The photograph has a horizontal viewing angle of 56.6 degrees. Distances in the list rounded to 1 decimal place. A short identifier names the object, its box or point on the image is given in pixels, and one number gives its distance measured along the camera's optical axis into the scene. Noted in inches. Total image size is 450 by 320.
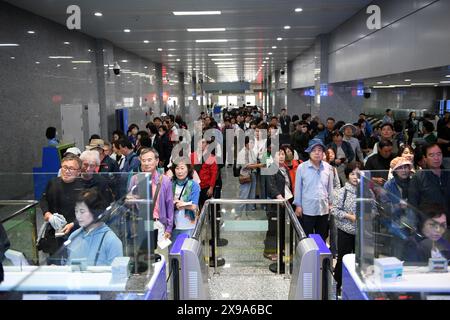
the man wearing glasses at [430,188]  132.0
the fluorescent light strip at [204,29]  491.5
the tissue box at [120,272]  101.8
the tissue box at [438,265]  103.3
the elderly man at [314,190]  204.7
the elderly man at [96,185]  127.3
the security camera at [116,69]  615.2
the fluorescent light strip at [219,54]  798.5
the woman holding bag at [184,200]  197.2
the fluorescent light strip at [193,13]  394.0
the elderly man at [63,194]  148.9
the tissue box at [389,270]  97.6
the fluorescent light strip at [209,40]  588.0
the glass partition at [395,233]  104.0
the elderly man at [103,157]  249.6
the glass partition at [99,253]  98.6
